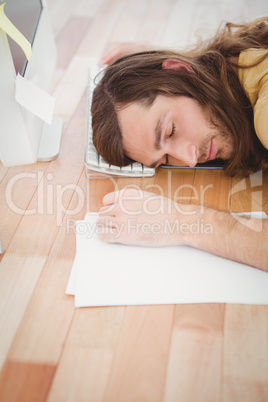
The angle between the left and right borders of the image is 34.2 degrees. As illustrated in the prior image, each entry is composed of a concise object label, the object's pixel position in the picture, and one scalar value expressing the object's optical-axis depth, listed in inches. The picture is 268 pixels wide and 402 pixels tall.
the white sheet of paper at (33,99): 38.9
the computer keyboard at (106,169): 46.3
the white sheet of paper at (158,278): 32.6
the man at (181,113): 41.4
